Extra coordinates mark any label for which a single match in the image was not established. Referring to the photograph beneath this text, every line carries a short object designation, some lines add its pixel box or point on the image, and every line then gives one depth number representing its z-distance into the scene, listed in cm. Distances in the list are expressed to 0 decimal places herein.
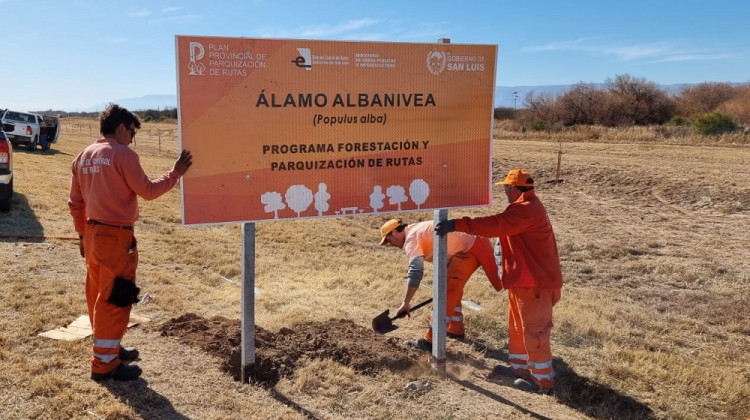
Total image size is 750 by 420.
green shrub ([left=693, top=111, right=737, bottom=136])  3212
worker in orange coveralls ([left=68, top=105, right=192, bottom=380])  404
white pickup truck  2447
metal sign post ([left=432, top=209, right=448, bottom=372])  484
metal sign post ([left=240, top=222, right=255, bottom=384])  428
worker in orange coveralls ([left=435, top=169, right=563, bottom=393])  461
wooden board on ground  508
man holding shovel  558
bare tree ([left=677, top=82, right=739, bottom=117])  5441
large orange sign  400
